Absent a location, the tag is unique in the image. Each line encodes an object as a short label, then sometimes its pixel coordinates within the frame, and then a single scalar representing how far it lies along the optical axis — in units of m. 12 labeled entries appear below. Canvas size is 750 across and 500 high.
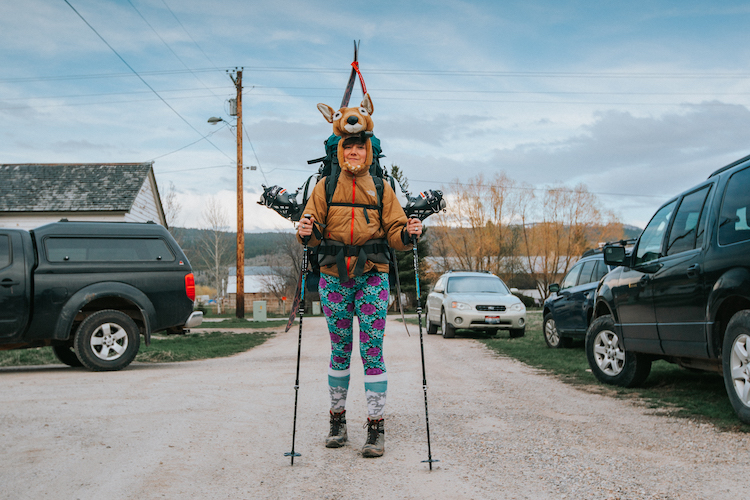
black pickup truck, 8.49
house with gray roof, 22.92
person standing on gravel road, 4.38
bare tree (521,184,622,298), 53.22
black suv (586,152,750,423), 4.76
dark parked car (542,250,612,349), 10.53
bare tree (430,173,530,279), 52.38
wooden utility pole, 24.38
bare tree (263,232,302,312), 69.34
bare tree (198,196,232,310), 56.25
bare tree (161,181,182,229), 40.94
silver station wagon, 14.65
